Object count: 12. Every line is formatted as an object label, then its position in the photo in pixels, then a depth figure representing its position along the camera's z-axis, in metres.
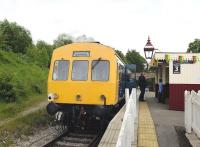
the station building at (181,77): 18.41
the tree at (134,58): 95.62
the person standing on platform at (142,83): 23.17
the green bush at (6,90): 19.69
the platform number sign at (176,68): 18.47
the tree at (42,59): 46.29
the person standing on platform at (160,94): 23.19
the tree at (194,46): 85.94
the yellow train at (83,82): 14.43
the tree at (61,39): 88.00
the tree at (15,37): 46.22
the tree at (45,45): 71.05
